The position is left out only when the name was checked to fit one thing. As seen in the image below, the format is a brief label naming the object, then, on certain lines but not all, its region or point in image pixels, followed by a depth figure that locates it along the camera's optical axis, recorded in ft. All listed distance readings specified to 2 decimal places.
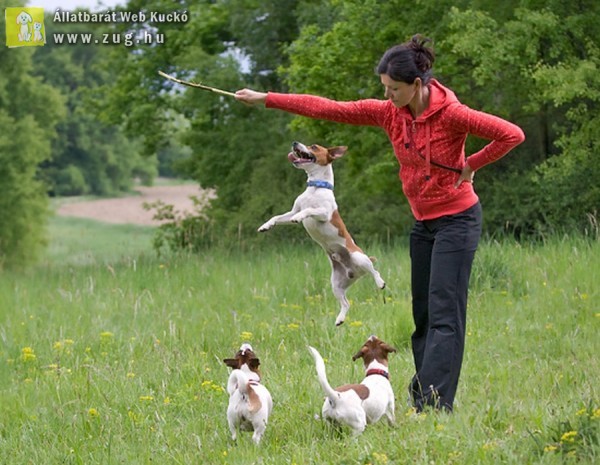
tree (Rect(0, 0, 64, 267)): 234.36
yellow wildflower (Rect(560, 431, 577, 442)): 29.45
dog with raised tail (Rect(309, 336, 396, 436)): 33.65
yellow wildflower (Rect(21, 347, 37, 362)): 54.56
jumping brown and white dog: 33.82
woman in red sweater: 33.72
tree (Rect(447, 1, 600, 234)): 101.05
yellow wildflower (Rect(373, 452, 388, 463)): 30.76
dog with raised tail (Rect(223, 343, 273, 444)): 34.27
